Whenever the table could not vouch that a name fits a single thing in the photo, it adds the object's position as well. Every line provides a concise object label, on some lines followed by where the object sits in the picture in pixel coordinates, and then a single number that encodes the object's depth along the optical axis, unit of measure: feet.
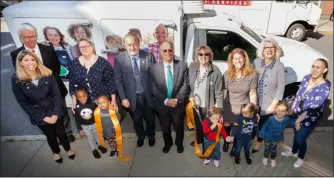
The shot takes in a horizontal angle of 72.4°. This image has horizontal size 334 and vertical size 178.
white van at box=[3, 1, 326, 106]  12.77
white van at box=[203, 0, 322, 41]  28.86
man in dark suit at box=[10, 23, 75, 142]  11.41
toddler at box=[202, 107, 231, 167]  10.02
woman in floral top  9.67
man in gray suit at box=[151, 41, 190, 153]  10.36
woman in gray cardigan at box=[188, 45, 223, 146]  10.10
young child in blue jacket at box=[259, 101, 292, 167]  10.11
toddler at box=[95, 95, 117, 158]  10.88
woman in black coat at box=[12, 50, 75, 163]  9.60
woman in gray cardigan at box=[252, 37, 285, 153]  10.43
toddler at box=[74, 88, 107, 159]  10.78
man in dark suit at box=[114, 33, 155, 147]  10.59
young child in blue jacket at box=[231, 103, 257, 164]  9.96
